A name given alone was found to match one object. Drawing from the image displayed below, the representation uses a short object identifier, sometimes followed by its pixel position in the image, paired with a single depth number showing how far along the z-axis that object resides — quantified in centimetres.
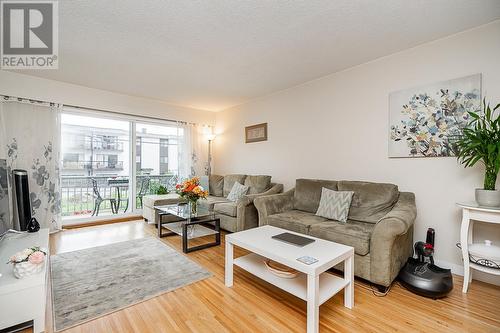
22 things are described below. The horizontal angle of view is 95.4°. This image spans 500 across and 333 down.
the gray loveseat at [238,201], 347
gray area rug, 180
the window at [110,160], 421
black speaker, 292
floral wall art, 231
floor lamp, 566
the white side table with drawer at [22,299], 146
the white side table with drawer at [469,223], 189
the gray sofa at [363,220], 199
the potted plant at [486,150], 191
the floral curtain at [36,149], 338
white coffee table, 150
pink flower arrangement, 157
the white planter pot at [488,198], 191
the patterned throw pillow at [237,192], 411
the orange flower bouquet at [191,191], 314
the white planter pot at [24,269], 155
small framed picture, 450
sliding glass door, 484
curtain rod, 356
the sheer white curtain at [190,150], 526
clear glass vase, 322
